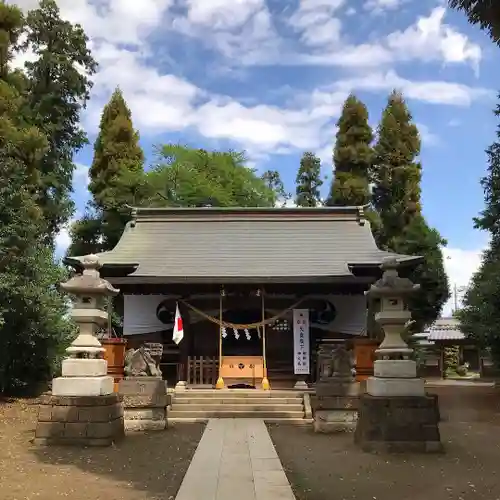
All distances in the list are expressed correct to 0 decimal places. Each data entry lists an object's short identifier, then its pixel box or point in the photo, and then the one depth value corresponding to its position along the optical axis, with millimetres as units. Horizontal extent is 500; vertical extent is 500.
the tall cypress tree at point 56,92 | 21203
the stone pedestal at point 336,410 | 10516
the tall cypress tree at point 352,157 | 28234
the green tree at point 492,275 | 14047
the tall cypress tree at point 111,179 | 26422
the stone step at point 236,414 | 12289
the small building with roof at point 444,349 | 32469
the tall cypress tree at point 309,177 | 33125
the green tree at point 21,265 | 13188
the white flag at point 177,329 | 14500
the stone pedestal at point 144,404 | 10688
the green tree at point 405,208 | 26000
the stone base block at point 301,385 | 13992
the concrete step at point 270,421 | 11898
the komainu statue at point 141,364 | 11070
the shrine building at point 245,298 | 14516
